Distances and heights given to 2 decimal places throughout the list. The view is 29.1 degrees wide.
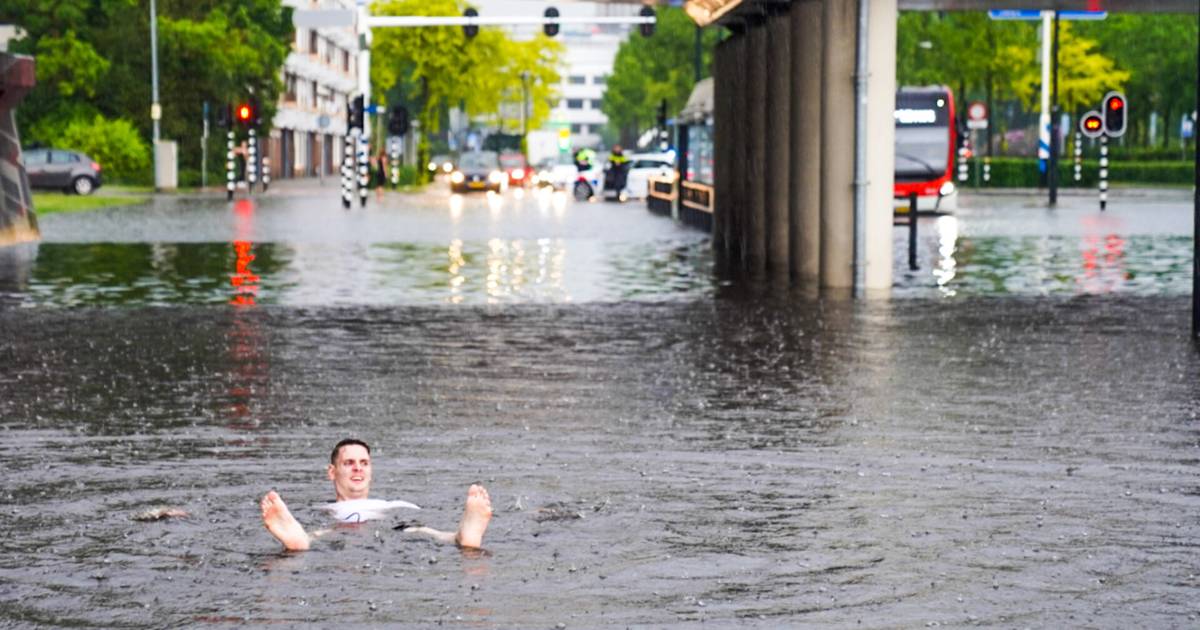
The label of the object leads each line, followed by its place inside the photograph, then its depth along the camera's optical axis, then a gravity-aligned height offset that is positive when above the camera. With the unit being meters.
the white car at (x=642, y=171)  72.56 -1.71
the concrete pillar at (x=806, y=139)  25.55 -0.25
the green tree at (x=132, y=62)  76.75 +1.77
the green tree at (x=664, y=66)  124.50 +2.82
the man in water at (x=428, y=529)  8.09 -1.45
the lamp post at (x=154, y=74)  74.44 +1.34
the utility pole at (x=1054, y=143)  56.22 -0.63
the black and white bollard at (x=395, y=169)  83.31 -1.96
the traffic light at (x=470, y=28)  62.01 +2.38
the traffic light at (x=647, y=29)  61.00 +2.32
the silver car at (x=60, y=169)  68.94 -1.63
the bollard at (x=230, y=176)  62.75 -1.67
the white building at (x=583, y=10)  110.28 +6.30
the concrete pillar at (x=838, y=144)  24.06 -0.29
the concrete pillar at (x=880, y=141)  23.75 -0.25
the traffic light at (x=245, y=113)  66.12 +0.04
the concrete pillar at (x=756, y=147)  29.83 -0.40
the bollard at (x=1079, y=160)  76.50 -1.46
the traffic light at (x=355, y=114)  57.84 +0.03
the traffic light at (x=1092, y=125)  52.75 -0.18
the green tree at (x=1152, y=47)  88.25 +2.69
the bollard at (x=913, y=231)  28.47 -1.44
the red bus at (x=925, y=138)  51.41 -0.47
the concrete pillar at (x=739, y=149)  31.56 -0.45
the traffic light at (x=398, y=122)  66.69 -0.20
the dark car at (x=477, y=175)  82.06 -2.13
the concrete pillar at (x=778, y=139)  27.59 -0.27
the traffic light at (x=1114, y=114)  50.47 +0.07
